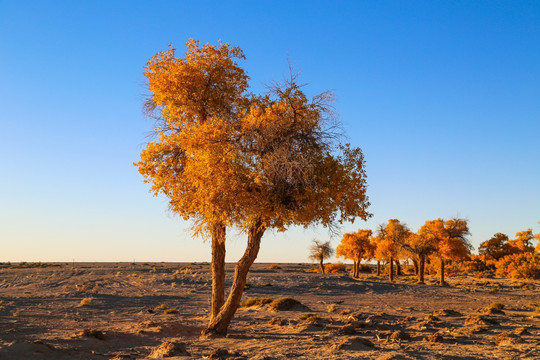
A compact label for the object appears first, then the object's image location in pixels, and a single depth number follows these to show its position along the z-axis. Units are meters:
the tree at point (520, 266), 54.44
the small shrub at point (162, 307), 27.20
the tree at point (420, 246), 47.03
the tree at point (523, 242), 62.44
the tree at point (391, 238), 52.47
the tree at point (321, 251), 67.38
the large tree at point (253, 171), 14.13
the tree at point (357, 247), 58.81
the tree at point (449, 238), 46.56
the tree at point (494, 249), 64.56
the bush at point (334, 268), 77.68
